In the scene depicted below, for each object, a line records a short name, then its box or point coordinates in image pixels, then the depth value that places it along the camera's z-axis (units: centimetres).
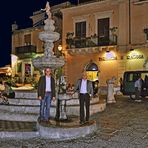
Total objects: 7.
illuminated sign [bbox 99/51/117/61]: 1725
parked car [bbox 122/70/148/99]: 1242
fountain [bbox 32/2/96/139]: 537
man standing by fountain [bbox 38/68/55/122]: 598
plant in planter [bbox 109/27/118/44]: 1724
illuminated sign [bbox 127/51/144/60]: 1637
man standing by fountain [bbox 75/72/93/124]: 609
